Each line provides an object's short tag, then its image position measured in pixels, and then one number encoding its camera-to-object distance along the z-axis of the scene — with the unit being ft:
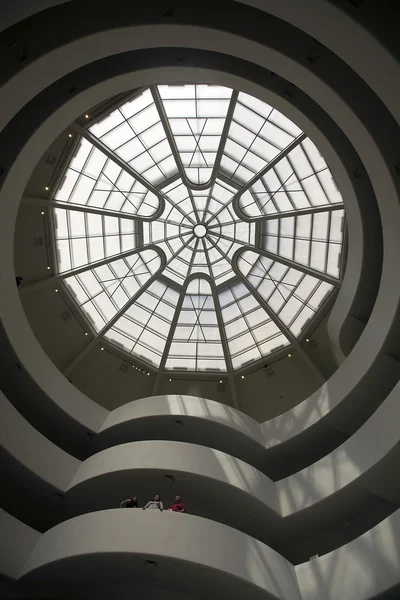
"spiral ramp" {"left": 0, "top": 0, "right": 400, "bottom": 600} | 32.22
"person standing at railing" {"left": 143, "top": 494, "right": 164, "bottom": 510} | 40.98
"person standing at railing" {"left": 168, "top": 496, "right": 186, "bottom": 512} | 42.42
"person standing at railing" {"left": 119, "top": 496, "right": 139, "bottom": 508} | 43.09
